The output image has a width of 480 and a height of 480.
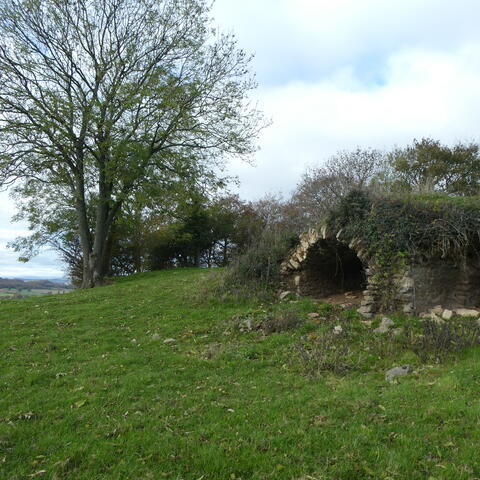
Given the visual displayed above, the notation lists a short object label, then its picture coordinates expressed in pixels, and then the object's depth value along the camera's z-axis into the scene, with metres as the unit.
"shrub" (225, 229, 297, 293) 10.73
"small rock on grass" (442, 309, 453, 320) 7.25
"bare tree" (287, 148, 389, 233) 27.84
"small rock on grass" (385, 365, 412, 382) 5.31
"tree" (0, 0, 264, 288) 15.66
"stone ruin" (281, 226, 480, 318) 7.90
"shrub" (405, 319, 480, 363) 5.95
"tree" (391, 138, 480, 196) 25.05
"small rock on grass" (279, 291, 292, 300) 9.88
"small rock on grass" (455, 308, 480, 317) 7.24
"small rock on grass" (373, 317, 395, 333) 7.08
